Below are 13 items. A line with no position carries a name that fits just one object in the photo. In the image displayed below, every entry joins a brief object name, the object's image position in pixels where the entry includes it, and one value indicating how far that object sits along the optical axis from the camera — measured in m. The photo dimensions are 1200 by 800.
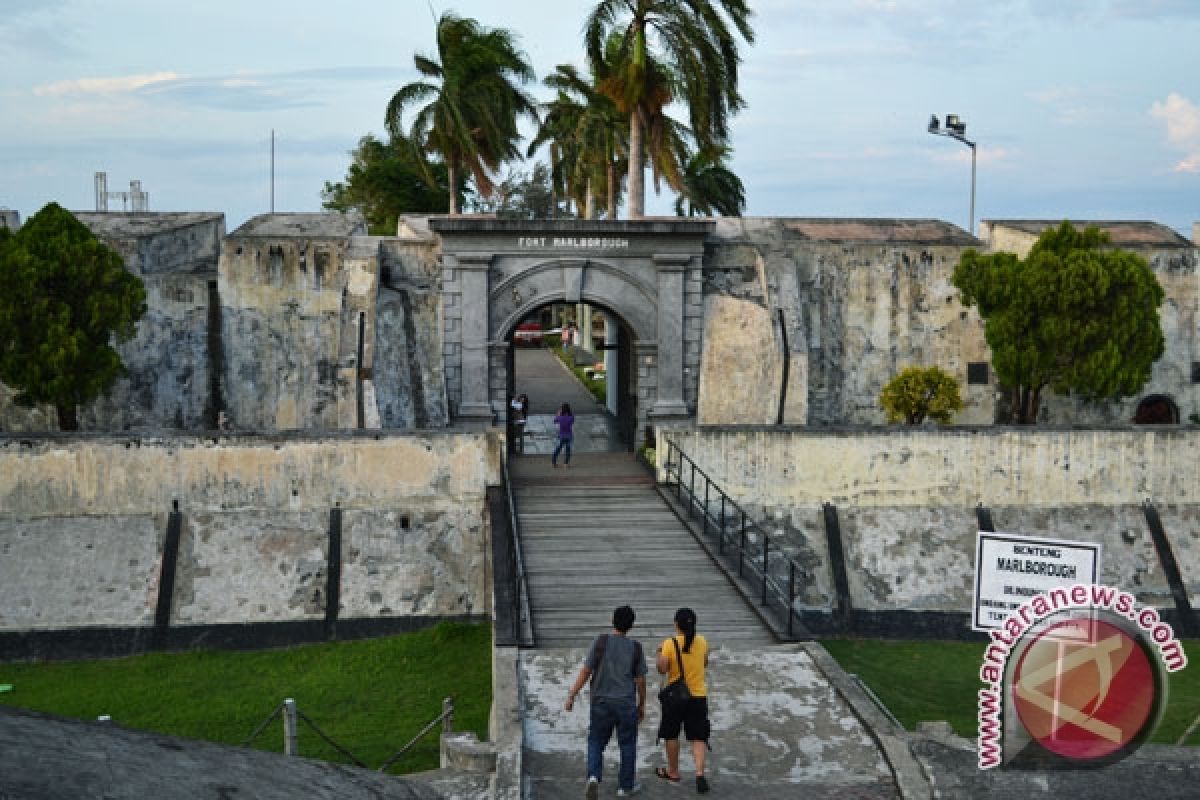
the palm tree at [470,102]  28.72
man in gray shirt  9.73
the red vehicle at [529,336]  53.22
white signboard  11.31
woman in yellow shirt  9.95
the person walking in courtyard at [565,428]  21.67
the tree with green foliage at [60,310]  21.53
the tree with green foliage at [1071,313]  23.58
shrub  24.73
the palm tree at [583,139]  33.09
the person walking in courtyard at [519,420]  24.28
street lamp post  30.83
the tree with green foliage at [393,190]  45.72
